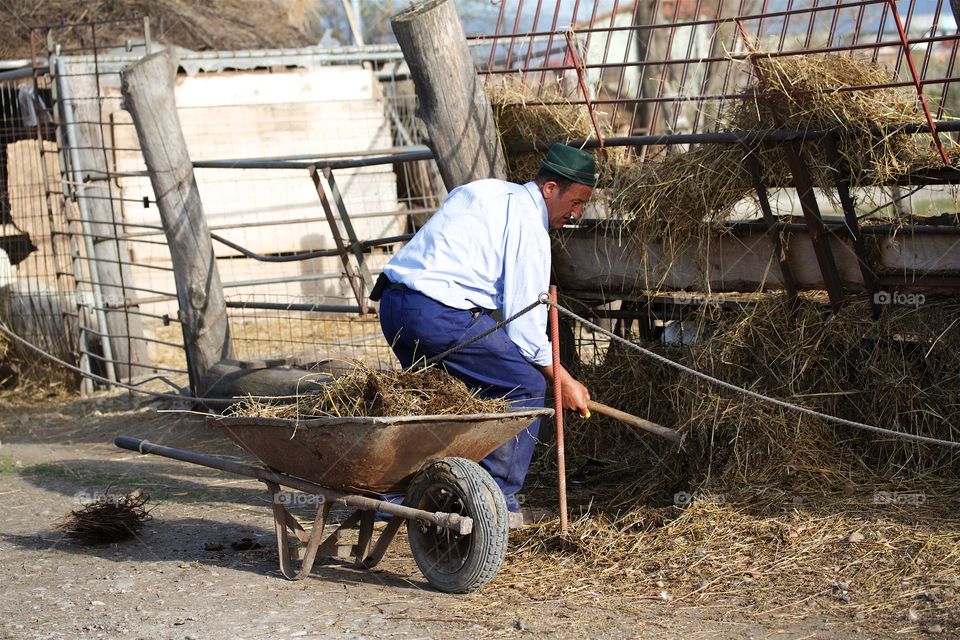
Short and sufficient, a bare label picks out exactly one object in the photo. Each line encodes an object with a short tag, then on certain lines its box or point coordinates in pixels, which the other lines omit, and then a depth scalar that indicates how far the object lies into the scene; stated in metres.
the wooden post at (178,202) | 15.17
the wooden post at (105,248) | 18.62
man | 9.51
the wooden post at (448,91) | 11.12
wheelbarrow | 8.24
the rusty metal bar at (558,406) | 8.98
